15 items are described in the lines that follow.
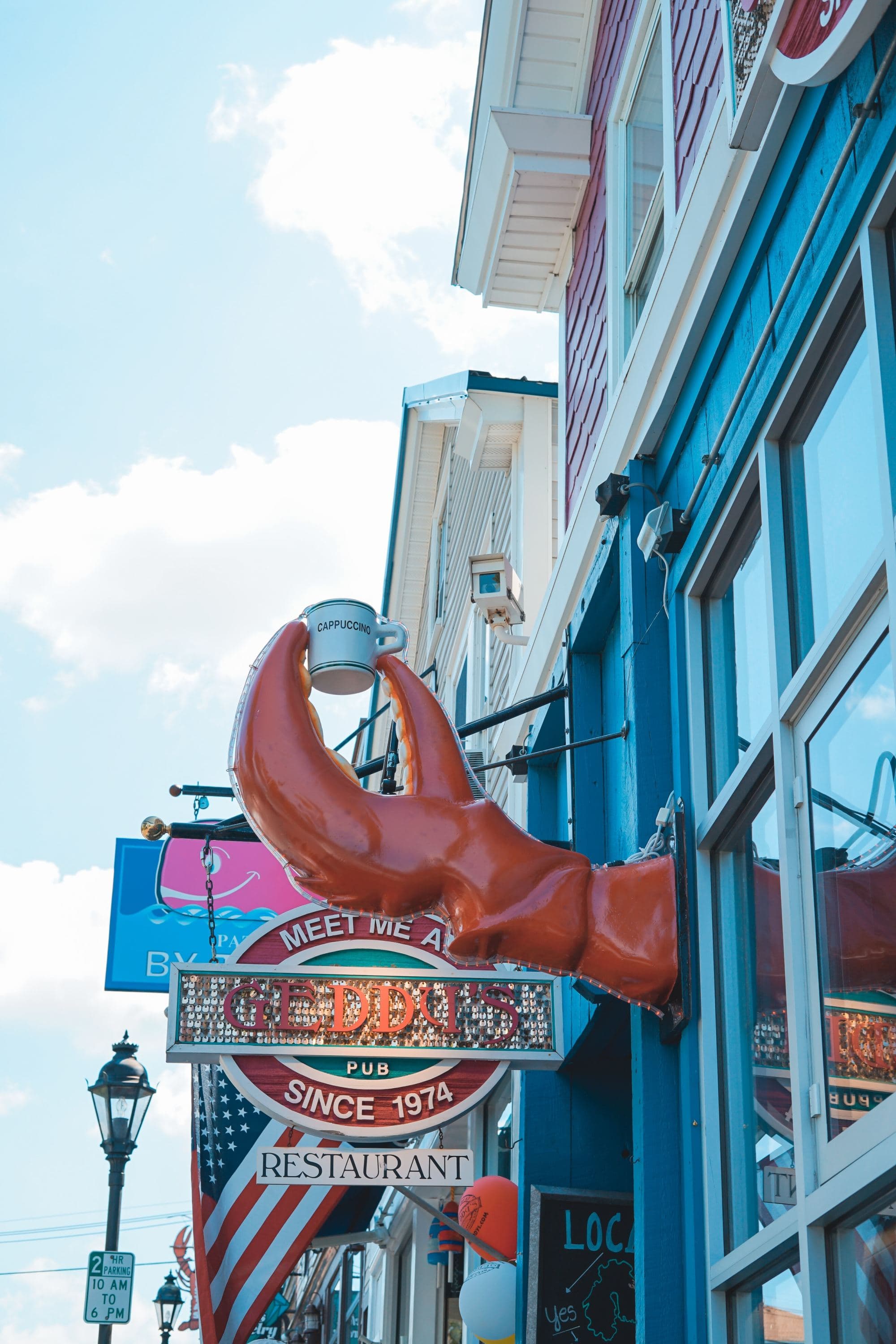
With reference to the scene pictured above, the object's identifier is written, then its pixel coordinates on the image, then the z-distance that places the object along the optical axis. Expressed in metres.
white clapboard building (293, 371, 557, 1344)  10.39
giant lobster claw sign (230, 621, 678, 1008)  4.31
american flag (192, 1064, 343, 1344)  7.24
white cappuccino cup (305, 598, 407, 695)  4.64
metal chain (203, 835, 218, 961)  6.32
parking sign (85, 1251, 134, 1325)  11.70
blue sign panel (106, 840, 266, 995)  12.25
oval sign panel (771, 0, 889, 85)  3.14
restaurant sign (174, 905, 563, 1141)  6.00
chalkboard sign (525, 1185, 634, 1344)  5.98
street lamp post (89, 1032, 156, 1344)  11.12
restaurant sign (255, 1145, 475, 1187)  6.21
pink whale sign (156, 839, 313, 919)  11.97
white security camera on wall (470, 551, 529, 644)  9.30
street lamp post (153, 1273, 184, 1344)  20.36
